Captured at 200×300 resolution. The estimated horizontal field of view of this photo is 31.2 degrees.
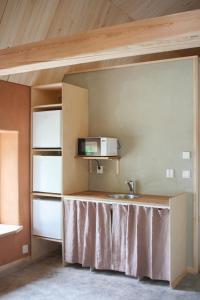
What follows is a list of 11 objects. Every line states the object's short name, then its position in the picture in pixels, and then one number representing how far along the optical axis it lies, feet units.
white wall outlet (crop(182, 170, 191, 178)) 14.66
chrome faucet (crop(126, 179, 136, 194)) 15.76
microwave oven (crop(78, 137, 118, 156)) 15.33
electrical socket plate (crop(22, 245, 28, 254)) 15.77
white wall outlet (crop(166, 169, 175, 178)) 15.03
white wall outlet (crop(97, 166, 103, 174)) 16.79
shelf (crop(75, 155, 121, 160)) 15.44
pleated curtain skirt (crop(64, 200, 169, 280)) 13.23
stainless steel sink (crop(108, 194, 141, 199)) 15.46
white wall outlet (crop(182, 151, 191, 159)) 14.65
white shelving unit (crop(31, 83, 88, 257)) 15.49
